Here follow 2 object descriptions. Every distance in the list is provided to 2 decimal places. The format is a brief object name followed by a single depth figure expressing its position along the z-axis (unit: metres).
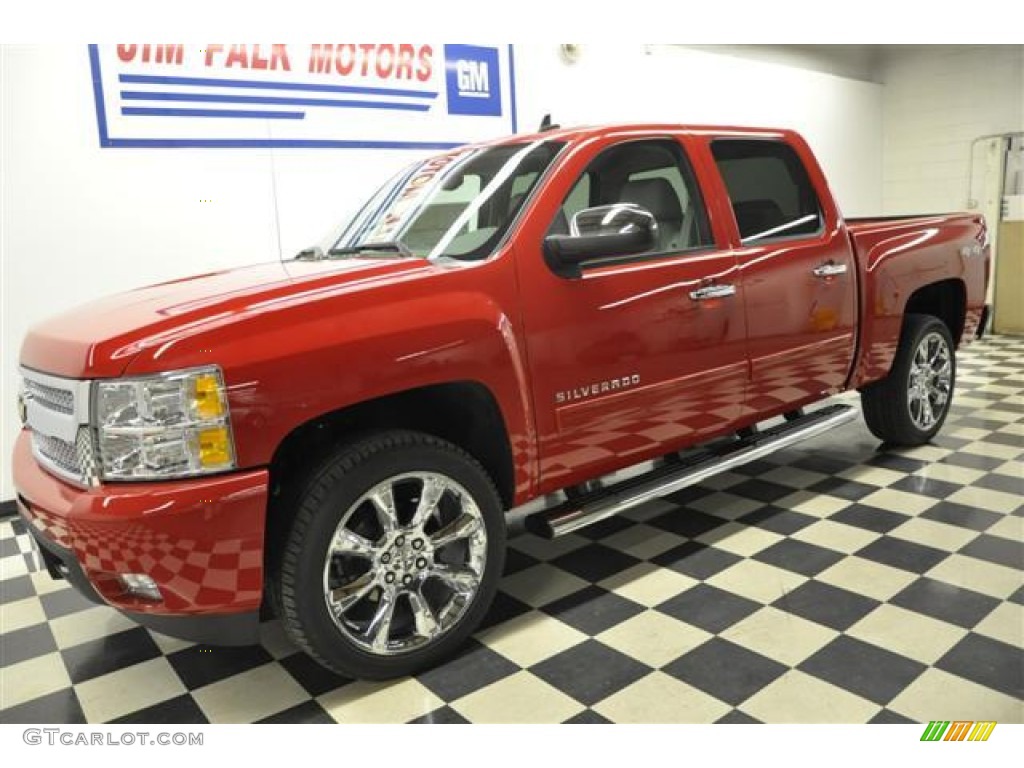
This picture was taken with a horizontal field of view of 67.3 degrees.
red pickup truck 1.82
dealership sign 4.05
